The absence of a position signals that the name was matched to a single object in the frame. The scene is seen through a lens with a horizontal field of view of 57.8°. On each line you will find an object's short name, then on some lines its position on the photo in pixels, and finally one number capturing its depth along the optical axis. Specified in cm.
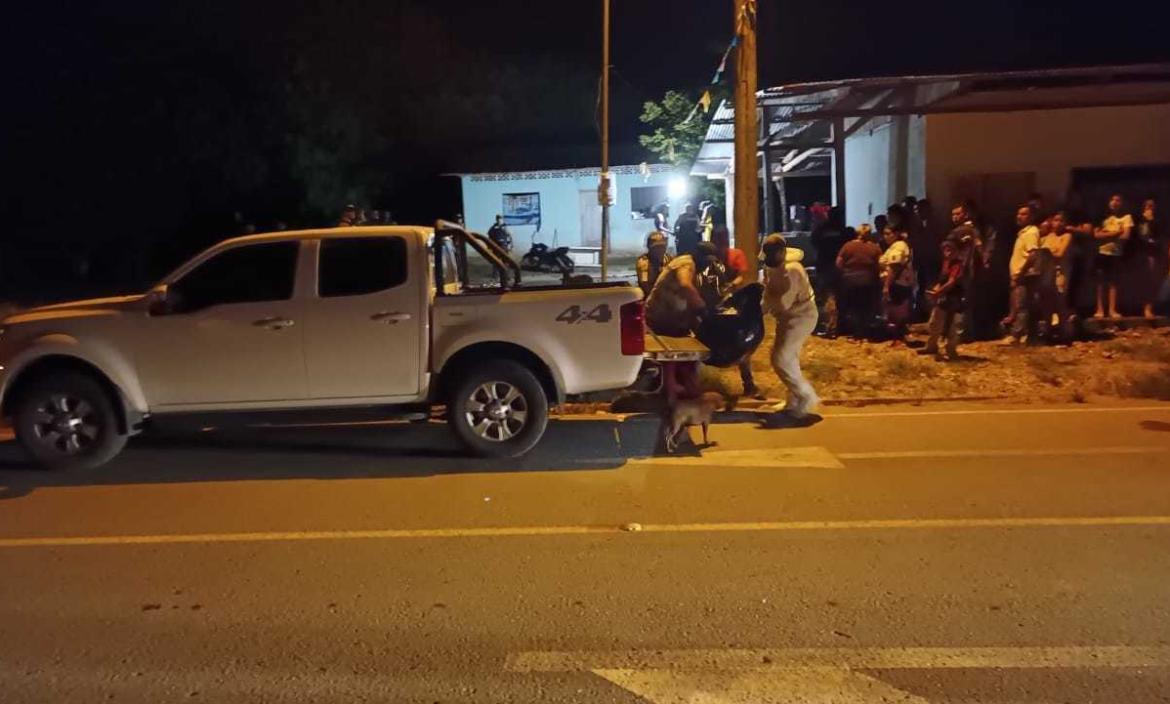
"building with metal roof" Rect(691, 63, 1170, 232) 1380
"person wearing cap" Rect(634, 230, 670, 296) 1170
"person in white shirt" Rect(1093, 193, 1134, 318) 1288
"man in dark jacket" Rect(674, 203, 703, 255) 1744
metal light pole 1967
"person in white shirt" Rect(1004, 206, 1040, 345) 1216
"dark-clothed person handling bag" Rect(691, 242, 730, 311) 1054
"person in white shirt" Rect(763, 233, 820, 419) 911
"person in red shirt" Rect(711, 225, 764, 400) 1014
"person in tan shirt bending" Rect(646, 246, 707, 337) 910
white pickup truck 762
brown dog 789
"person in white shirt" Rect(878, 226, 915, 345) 1263
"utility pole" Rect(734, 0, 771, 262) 1170
